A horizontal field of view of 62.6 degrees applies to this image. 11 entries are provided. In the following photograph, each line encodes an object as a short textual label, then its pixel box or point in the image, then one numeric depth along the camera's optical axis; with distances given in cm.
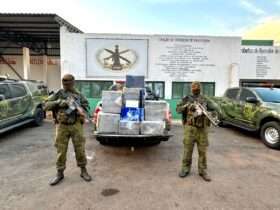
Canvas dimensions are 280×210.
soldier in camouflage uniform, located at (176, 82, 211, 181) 406
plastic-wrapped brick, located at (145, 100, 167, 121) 471
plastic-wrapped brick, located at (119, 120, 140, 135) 456
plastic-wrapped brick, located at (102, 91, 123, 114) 469
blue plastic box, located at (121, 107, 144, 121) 469
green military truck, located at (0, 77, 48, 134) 680
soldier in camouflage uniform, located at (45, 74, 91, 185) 380
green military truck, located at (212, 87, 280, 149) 630
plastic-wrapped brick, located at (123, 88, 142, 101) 479
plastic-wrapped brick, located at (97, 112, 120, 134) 461
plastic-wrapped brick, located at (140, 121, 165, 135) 458
